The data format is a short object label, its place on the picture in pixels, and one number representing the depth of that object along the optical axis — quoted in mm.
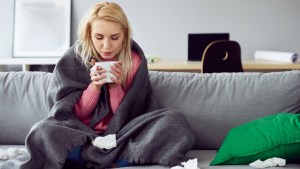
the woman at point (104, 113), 1412
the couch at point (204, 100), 1691
